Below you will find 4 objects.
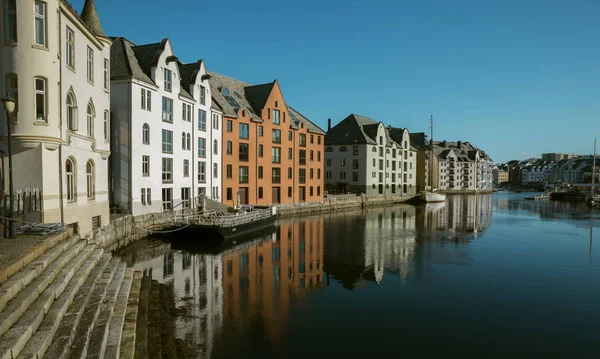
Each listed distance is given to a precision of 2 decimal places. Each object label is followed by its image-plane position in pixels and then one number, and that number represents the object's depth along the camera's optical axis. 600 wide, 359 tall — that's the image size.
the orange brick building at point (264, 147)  46.84
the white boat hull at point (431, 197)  87.50
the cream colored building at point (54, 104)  16.12
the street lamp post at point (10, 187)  12.88
